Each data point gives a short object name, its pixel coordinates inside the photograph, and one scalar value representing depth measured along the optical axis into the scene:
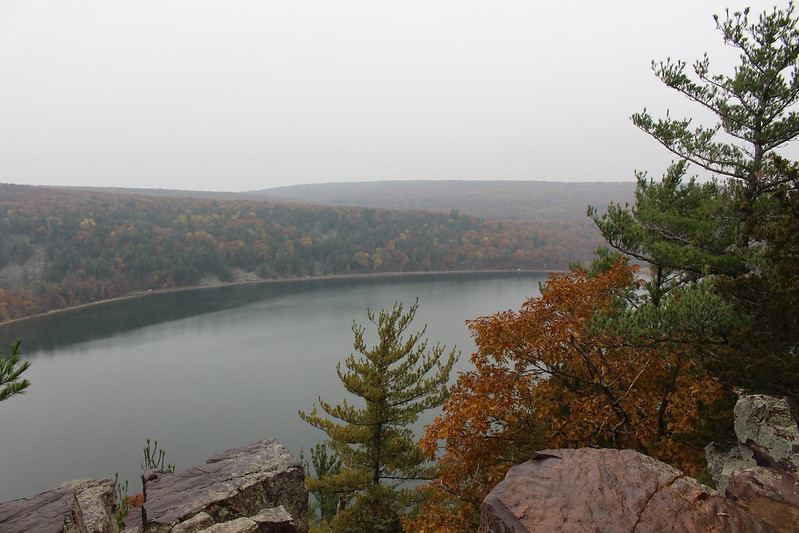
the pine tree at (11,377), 6.16
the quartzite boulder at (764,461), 4.69
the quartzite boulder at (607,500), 4.41
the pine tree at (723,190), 7.73
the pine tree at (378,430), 13.27
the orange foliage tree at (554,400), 8.16
